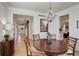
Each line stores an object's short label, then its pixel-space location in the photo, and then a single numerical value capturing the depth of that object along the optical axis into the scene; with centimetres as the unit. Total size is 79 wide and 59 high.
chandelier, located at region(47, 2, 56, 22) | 109
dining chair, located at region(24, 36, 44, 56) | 99
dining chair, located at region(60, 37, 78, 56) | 108
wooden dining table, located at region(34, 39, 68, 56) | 100
